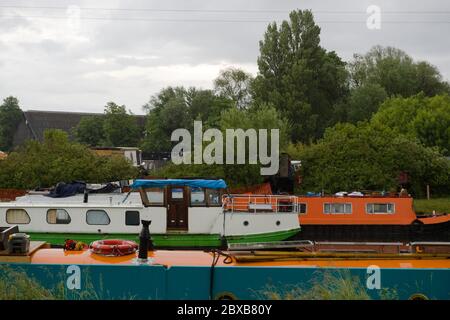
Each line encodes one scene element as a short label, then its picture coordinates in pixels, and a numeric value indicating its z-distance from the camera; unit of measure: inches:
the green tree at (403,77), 2417.6
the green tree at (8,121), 2913.4
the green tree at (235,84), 2600.9
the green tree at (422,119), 1717.5
